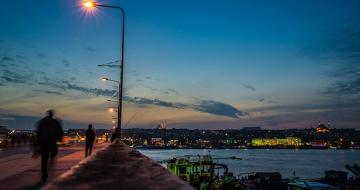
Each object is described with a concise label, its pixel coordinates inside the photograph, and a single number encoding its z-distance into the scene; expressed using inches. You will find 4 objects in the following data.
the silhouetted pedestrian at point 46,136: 388.8
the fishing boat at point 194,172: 1527.1
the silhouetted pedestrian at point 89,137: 777.6
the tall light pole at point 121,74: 896.7
